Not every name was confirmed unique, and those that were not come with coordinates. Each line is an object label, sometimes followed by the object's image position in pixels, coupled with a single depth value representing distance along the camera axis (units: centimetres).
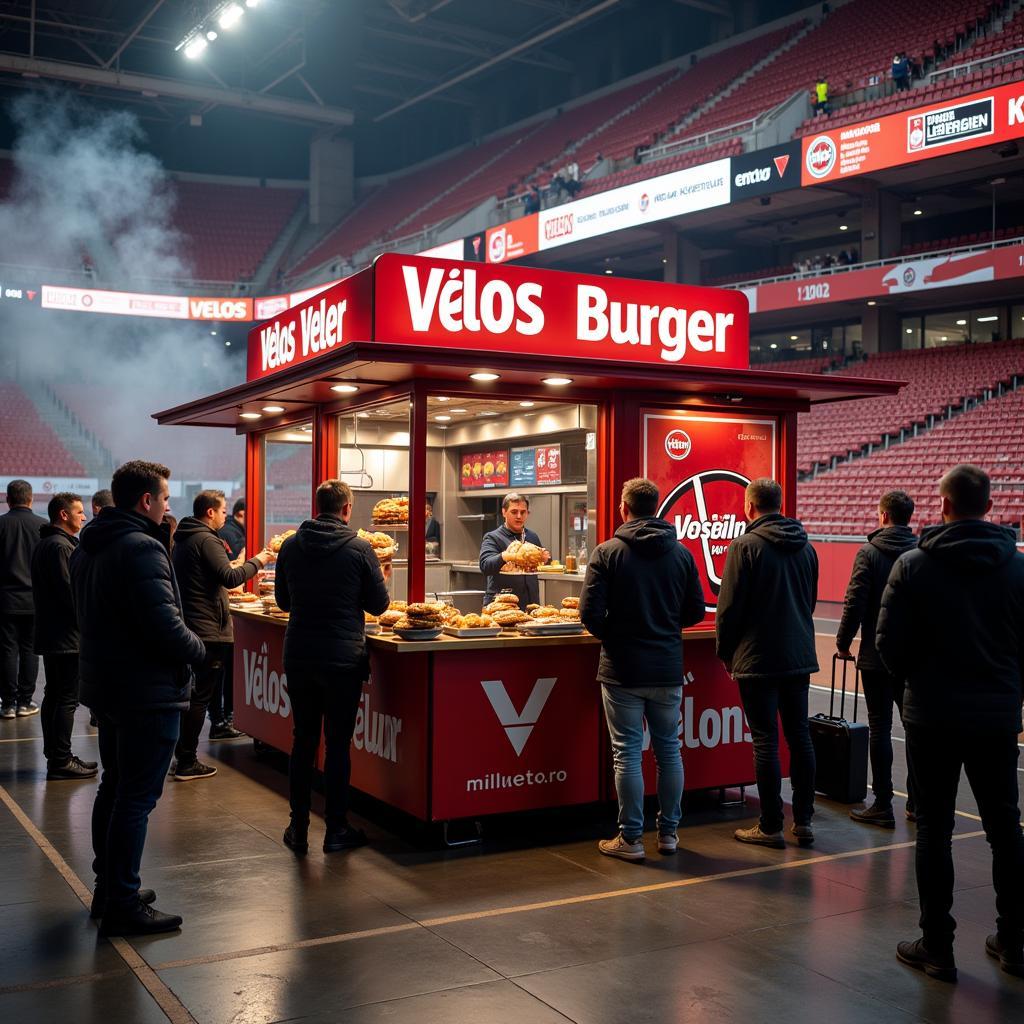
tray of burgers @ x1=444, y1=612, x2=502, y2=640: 533
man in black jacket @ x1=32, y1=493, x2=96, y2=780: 654
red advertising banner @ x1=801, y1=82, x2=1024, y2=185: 1592
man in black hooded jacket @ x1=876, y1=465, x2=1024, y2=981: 358
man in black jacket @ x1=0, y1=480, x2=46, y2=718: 820
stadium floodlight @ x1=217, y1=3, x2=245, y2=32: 2390
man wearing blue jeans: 493
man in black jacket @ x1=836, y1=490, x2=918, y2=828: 549
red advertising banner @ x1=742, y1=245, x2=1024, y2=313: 1769
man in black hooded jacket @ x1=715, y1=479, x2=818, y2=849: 508
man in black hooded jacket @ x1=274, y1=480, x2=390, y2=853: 509
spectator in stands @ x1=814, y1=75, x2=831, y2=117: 1969
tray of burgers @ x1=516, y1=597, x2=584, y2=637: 546
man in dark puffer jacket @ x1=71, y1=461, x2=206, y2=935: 396
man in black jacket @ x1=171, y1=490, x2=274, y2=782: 642
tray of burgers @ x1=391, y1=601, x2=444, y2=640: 523
